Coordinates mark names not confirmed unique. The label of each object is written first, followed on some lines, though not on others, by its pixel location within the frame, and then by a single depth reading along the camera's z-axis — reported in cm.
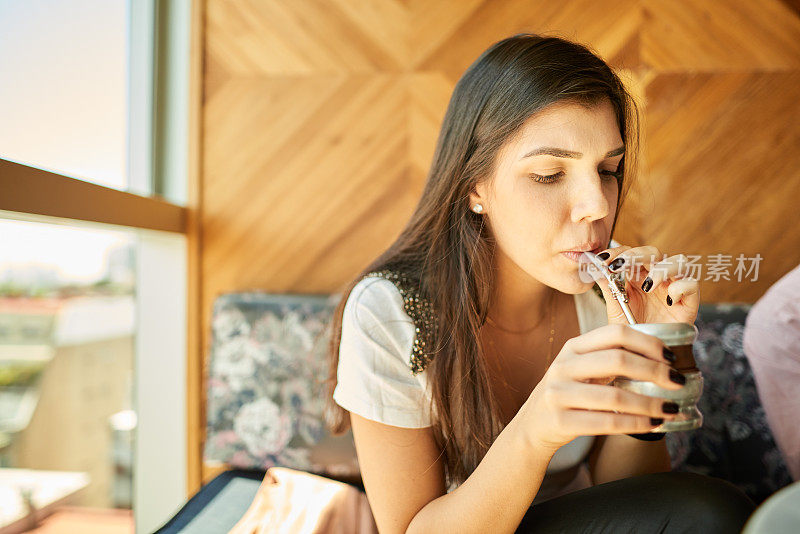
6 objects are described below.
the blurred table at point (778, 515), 53
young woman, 78
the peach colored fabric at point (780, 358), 117
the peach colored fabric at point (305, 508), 112
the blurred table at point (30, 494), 130
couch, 136
